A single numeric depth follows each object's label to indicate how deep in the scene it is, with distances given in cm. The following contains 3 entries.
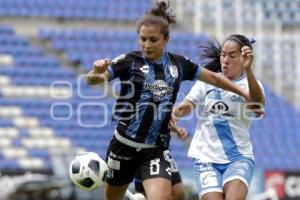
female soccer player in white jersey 1452
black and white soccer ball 1466
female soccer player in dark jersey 1391
